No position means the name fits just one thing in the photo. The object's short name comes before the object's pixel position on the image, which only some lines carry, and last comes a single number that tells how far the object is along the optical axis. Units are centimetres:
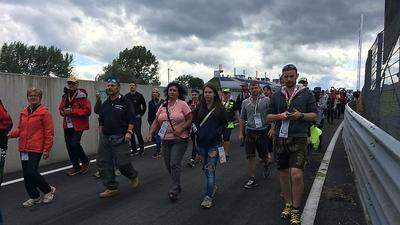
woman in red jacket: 691
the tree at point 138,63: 13125
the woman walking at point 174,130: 737
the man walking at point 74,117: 941
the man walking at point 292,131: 599
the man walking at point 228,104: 1208
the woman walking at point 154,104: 1266
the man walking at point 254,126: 854
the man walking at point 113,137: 767
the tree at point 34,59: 10619
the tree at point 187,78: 12574
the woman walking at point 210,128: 712
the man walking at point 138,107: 1220
